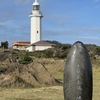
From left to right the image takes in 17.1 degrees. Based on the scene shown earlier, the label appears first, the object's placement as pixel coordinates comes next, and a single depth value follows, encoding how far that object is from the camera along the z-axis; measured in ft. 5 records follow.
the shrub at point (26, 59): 151.21
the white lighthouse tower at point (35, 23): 293.18
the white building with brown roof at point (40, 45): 284.49
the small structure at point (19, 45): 342.56
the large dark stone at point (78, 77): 30.99
